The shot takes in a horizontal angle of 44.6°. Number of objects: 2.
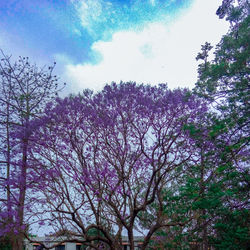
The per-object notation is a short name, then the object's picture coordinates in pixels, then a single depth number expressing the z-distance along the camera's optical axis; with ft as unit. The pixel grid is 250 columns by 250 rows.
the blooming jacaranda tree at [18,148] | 28.40
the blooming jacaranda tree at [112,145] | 29.25
